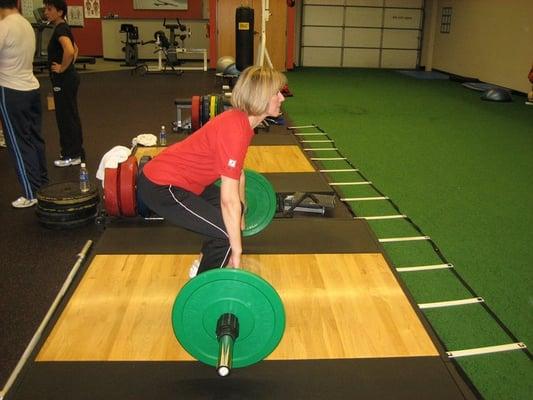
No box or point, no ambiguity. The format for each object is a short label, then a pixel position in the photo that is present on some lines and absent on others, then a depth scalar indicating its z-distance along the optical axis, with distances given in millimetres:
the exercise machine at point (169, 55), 10906
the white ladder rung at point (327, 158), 4868
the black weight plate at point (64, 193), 3129
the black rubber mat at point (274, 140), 5184
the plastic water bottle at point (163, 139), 4766
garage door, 13250
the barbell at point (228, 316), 1601
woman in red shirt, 1849
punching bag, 8477
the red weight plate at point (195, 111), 5074
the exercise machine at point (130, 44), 12023
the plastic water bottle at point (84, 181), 3201
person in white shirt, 3154
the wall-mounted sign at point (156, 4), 13711
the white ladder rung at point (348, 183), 4153
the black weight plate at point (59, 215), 3129
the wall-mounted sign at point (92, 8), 13703
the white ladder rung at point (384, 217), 3491
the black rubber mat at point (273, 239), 2842
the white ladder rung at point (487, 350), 2039
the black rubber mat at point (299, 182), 3768
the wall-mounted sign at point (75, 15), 13758
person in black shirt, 3961
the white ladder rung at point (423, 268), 2762
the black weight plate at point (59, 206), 3121
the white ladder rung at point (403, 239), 3134
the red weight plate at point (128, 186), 2979
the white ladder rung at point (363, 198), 3787
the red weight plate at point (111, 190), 2977
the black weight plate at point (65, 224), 3141
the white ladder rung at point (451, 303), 2420
